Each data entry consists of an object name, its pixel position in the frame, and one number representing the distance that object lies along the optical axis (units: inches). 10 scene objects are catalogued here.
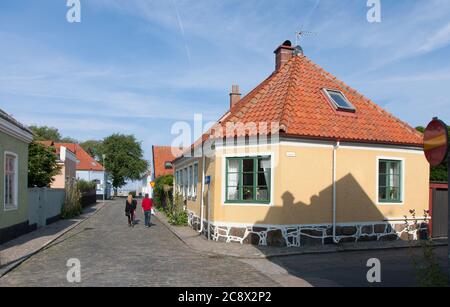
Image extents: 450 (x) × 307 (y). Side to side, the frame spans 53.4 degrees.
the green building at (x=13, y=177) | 514.9
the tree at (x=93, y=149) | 3275.6
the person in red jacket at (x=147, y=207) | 802.2
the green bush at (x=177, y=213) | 795.4
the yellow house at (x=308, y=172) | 526.0
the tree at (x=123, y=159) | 2952.8
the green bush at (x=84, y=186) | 1259.8
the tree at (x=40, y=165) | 950.4
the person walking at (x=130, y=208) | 803.4
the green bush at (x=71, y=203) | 953.1
